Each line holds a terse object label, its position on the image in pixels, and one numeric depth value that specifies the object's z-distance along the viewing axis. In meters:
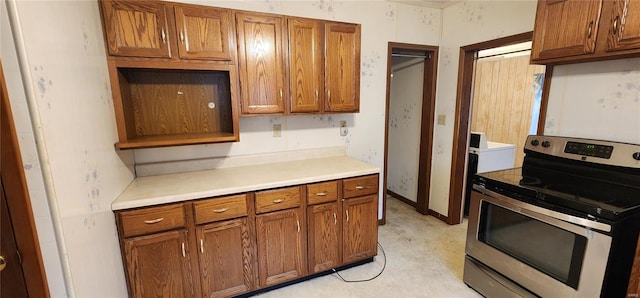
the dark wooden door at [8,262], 0.84
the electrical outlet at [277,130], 2.46
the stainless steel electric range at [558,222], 1.33
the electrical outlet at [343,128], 2.73
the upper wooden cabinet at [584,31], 1.39
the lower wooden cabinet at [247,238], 1.65
